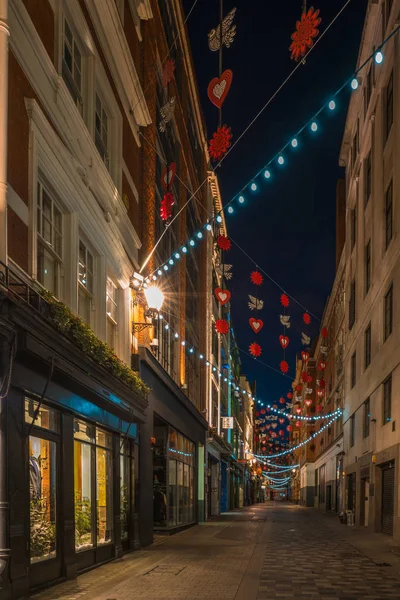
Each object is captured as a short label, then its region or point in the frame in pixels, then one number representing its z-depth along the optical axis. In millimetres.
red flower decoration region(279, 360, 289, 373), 31595
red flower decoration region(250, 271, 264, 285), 26719
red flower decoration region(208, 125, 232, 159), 14750
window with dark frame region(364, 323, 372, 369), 30609
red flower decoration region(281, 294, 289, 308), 28616
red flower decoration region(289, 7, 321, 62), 11328
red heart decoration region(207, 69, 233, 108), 13375
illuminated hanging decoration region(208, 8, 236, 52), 13800
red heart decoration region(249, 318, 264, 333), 29231
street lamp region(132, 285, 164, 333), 18391
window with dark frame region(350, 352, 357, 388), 35631
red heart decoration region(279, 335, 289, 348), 32062
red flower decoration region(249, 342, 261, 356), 29719
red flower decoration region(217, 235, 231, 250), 25453
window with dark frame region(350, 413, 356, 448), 35000
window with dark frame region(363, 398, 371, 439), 30062
